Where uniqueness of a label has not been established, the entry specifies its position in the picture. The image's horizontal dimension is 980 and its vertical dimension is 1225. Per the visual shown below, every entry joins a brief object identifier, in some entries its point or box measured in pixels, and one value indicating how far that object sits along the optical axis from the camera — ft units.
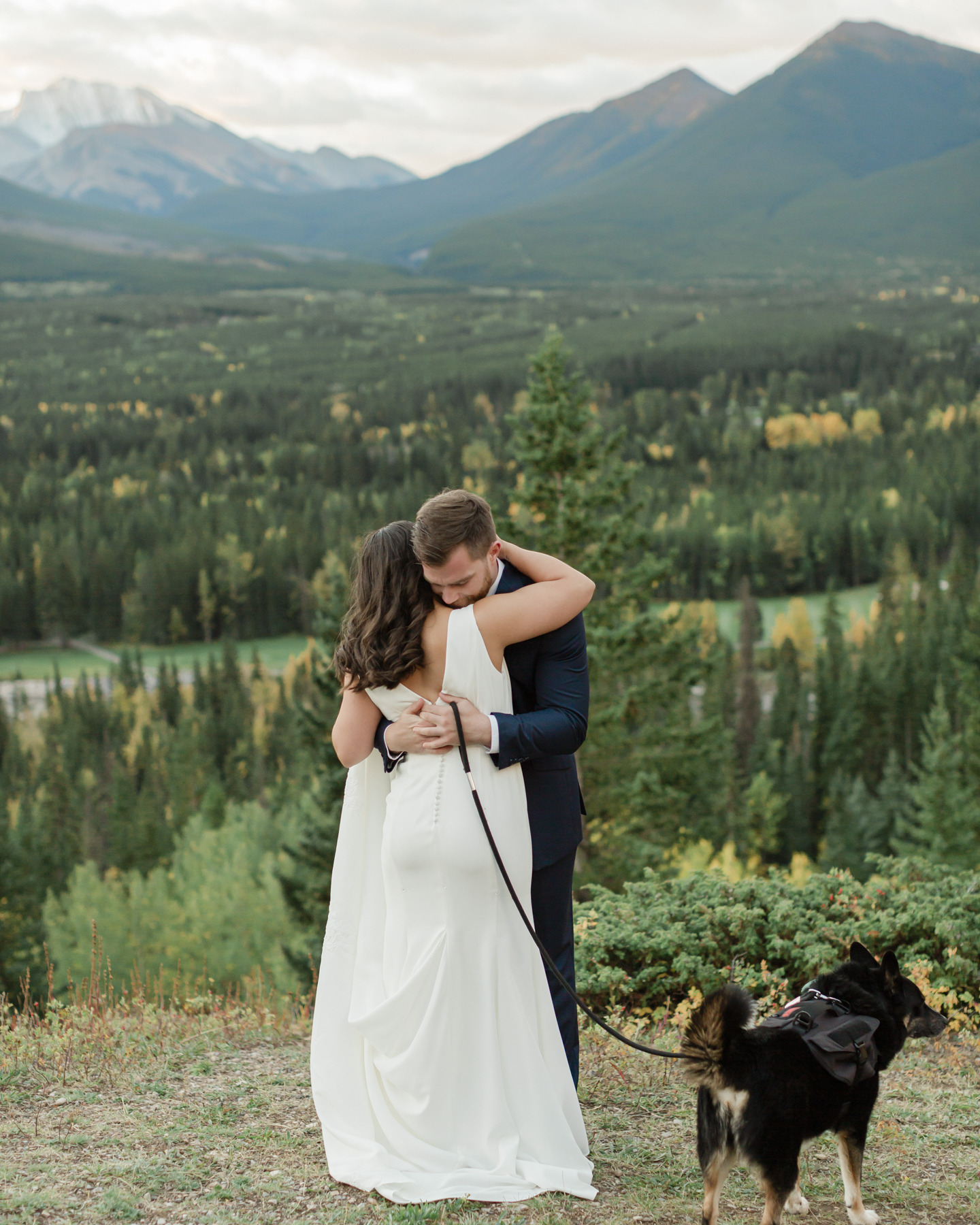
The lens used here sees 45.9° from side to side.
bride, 15.47
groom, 14.55
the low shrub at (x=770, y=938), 23.93
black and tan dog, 13.83
